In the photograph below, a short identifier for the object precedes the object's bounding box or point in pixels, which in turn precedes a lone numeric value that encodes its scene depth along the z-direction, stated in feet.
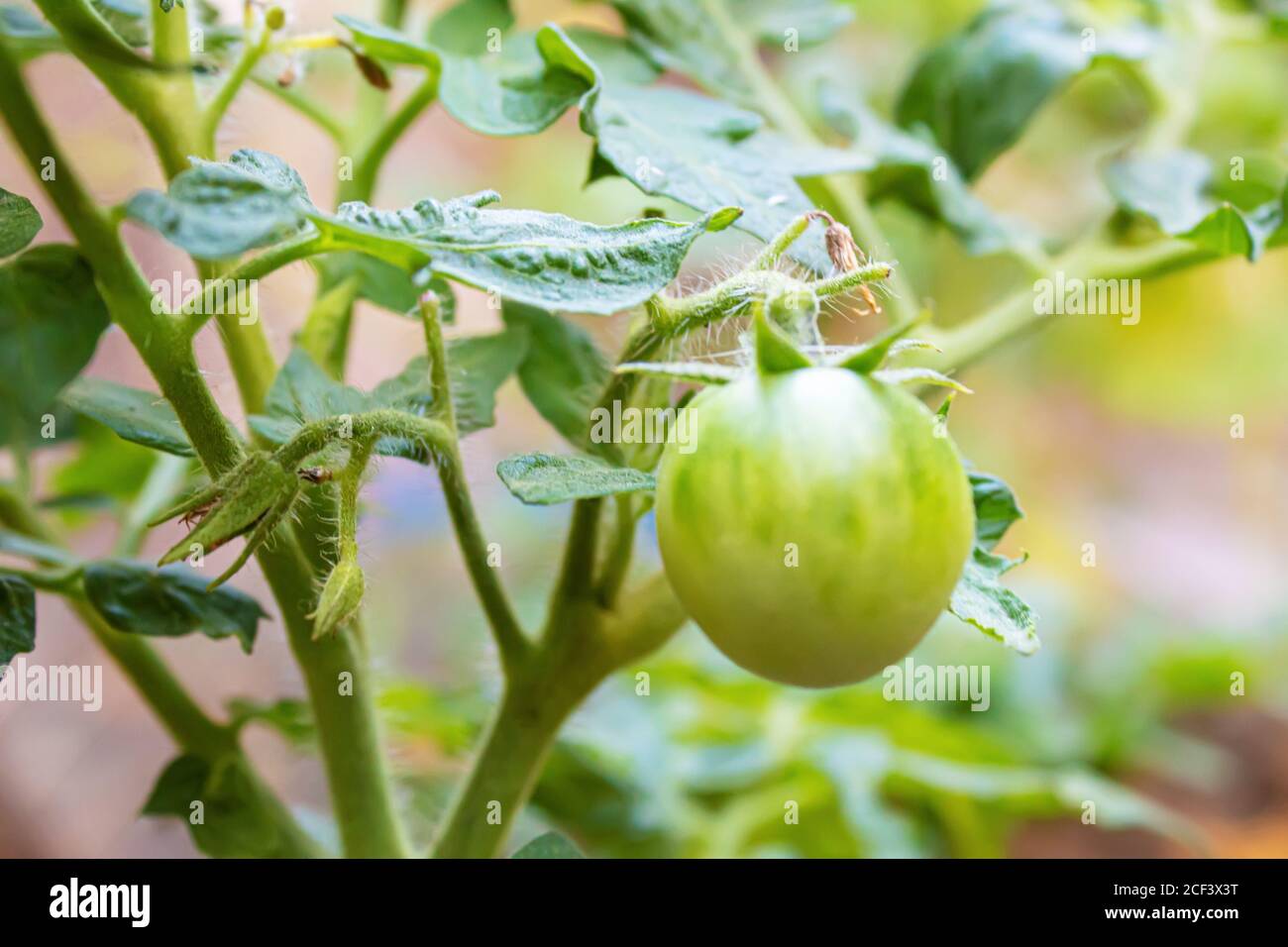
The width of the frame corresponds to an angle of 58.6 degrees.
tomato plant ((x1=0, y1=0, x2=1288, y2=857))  1.07
